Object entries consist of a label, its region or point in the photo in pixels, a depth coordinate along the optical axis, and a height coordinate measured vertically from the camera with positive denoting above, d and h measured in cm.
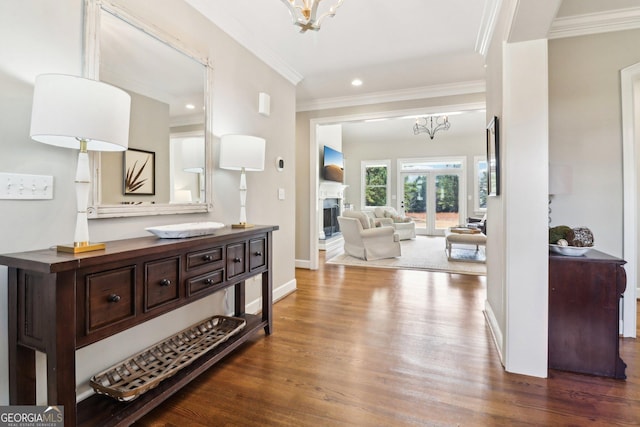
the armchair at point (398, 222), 773 -23
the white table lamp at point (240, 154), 242 +47
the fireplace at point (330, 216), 724 -8
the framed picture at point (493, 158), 229 +44
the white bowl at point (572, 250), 201 -24
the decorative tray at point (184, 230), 172 -10
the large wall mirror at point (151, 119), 167 +64
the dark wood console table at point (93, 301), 115 -40
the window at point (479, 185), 837 +77
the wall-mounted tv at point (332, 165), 712 +116
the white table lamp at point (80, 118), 120 +38
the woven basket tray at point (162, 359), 155 -88
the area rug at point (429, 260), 482 -83
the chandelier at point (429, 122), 705 +219
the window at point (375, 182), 939 +94
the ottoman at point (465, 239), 534 -45
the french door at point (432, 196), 873 +49
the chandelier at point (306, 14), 165 +109
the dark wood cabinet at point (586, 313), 193 -64
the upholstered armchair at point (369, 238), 544 -45
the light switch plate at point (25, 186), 131 +12
